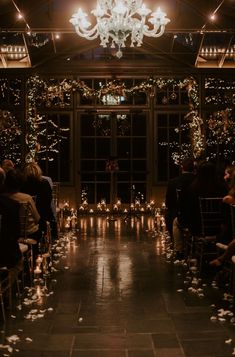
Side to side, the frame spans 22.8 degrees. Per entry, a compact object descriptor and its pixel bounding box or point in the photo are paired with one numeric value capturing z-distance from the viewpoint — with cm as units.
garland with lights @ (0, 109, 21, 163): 1319
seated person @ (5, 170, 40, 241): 610
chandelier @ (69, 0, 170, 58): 770
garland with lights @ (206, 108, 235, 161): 1339
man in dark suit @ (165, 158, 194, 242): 769
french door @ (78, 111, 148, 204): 1402
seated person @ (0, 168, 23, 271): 489
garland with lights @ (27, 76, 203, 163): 1355
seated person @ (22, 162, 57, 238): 714
